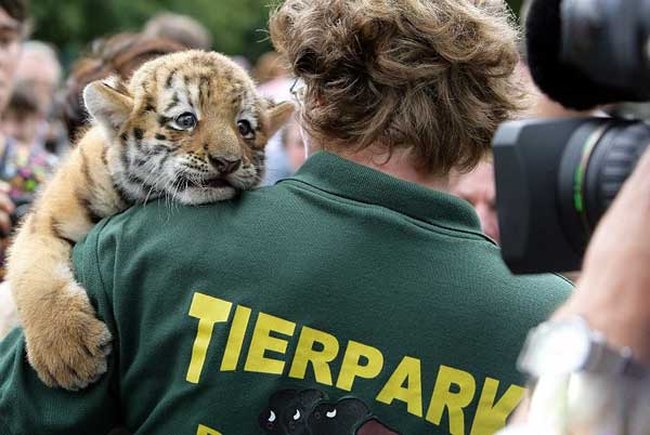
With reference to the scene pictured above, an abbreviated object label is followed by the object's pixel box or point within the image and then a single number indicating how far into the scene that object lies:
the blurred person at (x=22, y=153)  8.32
